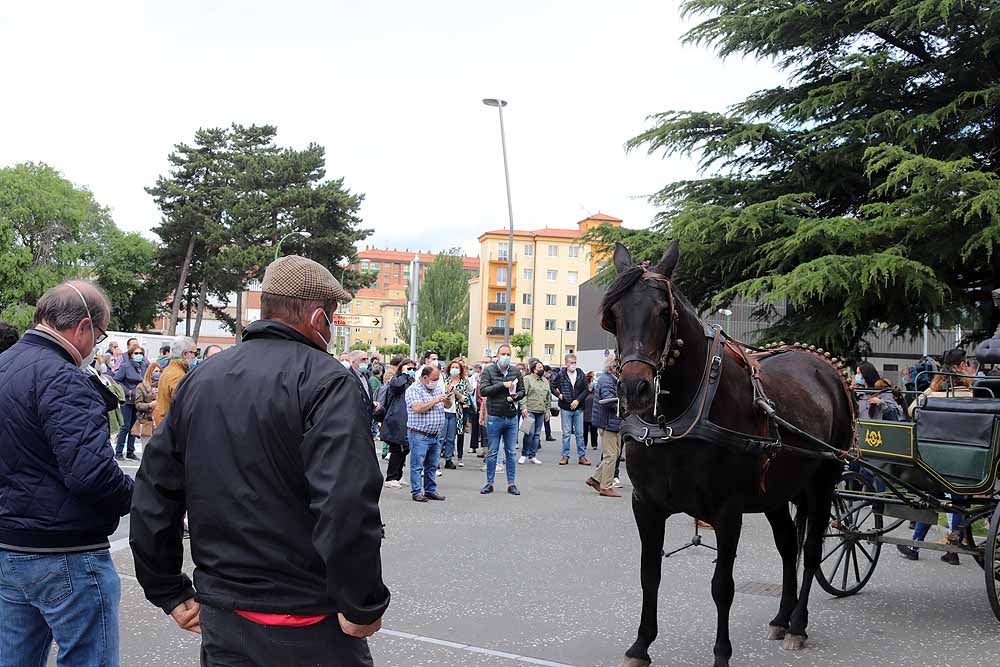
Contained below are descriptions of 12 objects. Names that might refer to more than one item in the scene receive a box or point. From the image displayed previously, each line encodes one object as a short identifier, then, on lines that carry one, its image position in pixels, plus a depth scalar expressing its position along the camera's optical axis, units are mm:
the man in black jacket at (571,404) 17328
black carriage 6418
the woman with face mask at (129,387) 14969
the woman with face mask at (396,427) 12641
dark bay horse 4586
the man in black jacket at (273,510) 2373
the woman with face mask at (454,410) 15562
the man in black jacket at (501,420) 12836
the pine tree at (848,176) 13414
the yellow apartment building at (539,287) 97875
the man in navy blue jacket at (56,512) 3154
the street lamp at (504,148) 26297
